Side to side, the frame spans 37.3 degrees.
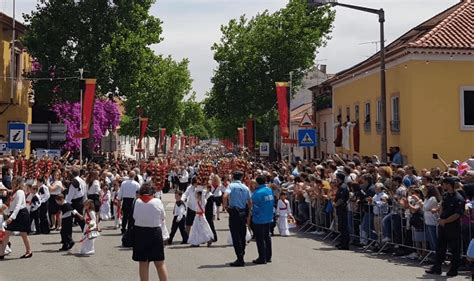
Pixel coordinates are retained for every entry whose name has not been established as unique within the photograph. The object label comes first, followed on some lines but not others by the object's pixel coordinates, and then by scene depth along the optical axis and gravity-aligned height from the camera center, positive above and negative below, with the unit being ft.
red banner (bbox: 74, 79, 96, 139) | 102.22 +8.84
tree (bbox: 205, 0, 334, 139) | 169.58 +25.43
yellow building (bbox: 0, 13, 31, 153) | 123.34 +15.05
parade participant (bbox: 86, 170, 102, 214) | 64.03 -2.19
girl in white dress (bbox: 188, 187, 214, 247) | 54.80 -5.19
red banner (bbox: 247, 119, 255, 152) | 170.73 +6.80
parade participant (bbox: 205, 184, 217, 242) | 57.52 -3.82
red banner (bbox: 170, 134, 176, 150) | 268.82 +8.31
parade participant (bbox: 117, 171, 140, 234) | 59.67 -2.65
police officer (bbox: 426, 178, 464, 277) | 39.22 -3.76
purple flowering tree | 152.35 +11.02
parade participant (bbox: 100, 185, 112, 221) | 75.05 -4.49
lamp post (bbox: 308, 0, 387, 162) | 60.95 +11.74
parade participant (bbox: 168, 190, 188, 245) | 56.70 -4.52
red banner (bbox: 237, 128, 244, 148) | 205.98 +7.68
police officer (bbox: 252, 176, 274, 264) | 44.98 -3.72
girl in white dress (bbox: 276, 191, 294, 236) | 63.00 -4.81
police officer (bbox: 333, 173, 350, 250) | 52.85 -3.65
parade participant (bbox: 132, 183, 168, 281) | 33.99 -3.50
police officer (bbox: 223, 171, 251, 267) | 44.50 -3.33
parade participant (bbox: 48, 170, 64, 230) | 61.21 -3.50
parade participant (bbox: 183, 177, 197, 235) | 56.24 -3.28
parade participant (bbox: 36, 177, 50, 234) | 63.87 -3.87
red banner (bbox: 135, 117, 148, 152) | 181.42 +9.16
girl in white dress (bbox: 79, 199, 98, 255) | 49.75 -4.73
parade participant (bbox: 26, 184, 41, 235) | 59.16 -3.23
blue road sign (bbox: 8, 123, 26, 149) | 78.95 +3.24
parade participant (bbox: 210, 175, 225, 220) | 63.41 -2.53
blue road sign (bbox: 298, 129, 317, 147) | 79.36 +2.65
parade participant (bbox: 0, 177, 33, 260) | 47.06 -3.59
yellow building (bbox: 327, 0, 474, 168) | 88.84 +8.31
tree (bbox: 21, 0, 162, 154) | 134.72 +22.81
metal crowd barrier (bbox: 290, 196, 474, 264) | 44.86 -5.05
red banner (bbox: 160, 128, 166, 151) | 239.71 +9.28
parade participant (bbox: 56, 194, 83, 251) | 52.49 -4.59
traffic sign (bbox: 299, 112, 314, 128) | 79.87 +4.38
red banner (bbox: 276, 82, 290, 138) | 99.55 +7.87
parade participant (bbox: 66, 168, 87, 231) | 56.34 -2.40
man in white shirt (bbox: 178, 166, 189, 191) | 106.96 -2.47
